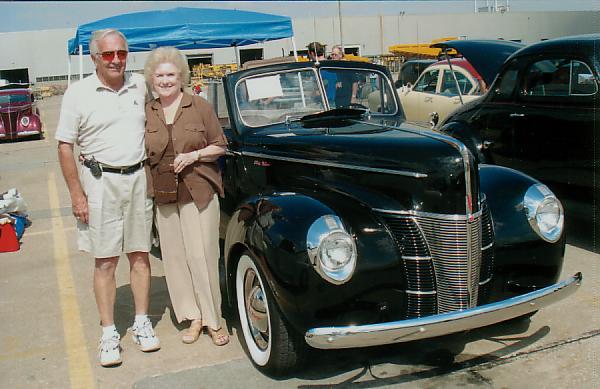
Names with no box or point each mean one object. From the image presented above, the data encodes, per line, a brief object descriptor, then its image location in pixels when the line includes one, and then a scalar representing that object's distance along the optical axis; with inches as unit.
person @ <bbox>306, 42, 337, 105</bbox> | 176.6
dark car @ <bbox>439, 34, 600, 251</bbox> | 209.8
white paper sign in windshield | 175.3
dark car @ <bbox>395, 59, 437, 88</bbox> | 677.3
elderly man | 135.6
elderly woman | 143.4
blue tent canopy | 295.6
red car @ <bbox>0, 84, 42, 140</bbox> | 663.1
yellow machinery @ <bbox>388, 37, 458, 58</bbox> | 995.4
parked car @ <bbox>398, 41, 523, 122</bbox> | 398.3
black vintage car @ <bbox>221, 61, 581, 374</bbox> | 114.9
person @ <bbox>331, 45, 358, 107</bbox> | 177.7
